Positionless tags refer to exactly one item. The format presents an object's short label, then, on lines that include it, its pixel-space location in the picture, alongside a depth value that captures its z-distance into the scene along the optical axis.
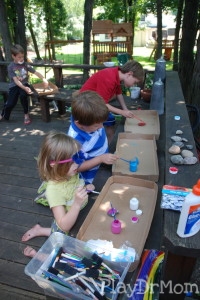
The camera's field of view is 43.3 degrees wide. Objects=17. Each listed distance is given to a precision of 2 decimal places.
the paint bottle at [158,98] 3.08
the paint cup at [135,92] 4.11
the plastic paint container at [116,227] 1.49
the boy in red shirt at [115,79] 2.82
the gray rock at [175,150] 1.63
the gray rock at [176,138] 1.80
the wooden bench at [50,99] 4.74
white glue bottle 0.96
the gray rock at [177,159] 1.52
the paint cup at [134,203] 1.64
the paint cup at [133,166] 1.99
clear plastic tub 1.21
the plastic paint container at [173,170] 1.44
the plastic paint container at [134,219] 1.57
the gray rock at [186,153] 1.59
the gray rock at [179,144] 1.71
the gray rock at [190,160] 1.52
